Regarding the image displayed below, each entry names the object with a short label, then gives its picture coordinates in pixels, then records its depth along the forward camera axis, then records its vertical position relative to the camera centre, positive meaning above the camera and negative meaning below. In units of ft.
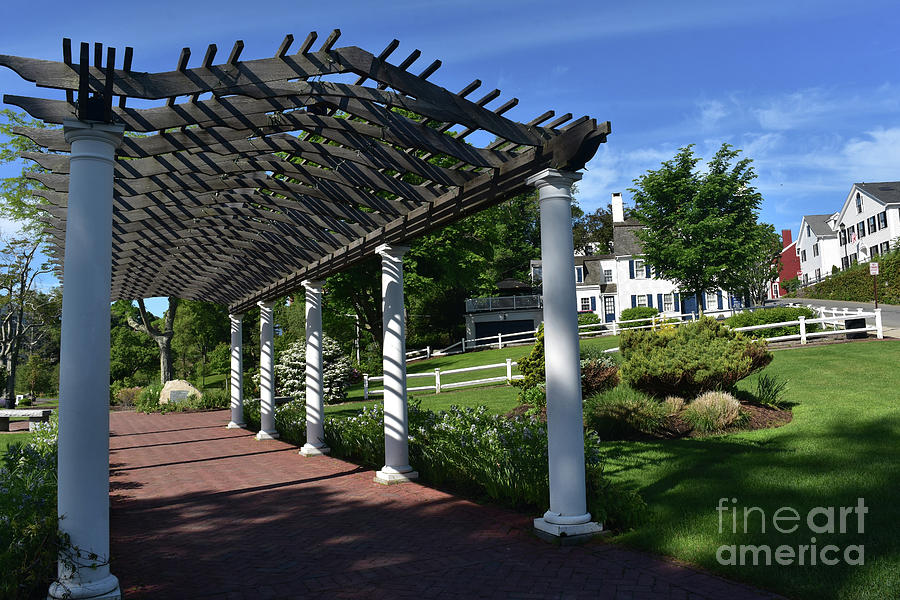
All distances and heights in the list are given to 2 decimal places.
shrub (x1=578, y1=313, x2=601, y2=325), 142.31 +0.40
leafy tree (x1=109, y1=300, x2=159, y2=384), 141.38 -4.50
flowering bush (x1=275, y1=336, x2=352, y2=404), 73.26 -5.22
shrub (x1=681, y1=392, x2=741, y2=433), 34.04 -5.43
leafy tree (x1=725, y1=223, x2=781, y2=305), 108.68 +11.14
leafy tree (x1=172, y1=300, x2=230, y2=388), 134.62 +1.20
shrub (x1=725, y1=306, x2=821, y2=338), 80.84 -0.24
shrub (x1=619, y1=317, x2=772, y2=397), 36.96 -2.67
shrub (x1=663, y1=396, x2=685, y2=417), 35.86 -5.13
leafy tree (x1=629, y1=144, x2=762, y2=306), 107.14 +17.18
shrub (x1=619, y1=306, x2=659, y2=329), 136.26 +1.40
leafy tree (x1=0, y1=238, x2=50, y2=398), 98.99 +8.13
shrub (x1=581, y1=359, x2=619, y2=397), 45.27 -4.29
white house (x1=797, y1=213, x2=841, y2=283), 207.31 +23.49
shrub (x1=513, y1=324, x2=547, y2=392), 46.85 -3.50
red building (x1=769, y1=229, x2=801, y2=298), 249.88 +20.57
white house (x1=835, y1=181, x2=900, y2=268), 162.44 +25.74
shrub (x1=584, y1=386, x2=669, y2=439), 34.19 -5.54
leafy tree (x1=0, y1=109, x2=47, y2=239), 93.07 +23.68
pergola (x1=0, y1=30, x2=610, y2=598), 15.66 +5.86
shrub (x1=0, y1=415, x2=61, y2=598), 14.97 -5.23
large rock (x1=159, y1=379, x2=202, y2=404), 84.53 -8.01
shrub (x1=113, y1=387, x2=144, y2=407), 98.37 -9.87
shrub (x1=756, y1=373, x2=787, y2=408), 38.67 -4.95
